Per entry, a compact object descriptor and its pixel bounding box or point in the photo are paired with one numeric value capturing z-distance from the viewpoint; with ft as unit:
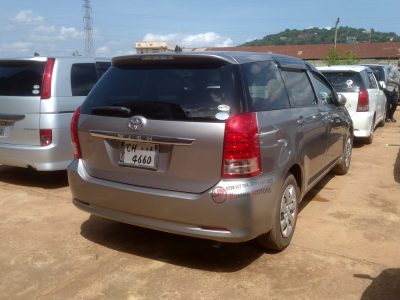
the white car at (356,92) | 27.73
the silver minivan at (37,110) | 18.61
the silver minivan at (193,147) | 10.83
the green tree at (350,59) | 129.34
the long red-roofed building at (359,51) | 178.60
